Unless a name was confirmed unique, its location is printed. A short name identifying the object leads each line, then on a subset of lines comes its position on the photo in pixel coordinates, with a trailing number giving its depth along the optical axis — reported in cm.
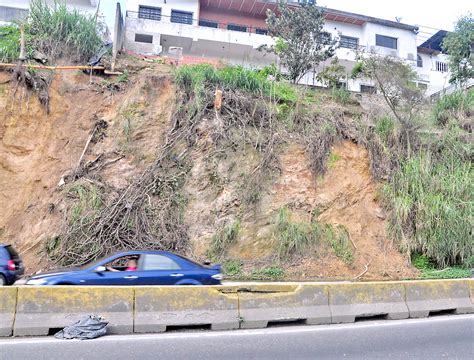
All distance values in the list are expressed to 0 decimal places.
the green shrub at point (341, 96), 1978
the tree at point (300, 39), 2112
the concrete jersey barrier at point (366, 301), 909
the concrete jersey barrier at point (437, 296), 980
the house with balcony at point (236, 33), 2711
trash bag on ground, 720
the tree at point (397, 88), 1825
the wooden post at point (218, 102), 1662
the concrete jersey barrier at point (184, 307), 792
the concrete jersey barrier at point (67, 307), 740
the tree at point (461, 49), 2342
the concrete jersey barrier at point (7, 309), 727
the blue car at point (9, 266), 1053
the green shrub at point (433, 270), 1463
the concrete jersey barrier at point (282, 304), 847
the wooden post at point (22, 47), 1641
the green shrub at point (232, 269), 1404
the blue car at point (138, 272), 883
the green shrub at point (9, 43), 1675
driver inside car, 930
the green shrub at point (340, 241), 1502
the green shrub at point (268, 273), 1398
